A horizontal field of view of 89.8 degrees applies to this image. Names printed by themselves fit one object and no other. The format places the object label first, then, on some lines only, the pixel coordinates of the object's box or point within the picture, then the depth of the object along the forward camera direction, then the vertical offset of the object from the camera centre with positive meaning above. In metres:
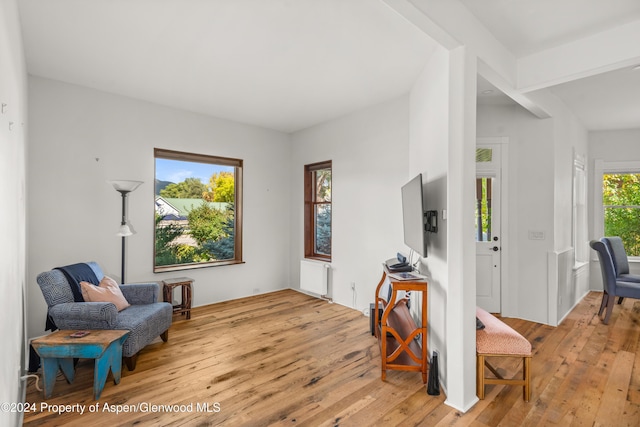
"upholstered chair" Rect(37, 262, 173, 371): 2.50 -0.82
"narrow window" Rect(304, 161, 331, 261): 4.93 +0.03
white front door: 3.95 -0.22
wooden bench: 2.19 -0.94
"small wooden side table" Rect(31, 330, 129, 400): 2.24 -0.98
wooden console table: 2.43 -1.00
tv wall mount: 2.55 -0.06
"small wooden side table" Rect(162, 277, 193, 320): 3.81 -0.95
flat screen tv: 2.40 -0.02
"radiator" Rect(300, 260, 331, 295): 4.61 -0.92
